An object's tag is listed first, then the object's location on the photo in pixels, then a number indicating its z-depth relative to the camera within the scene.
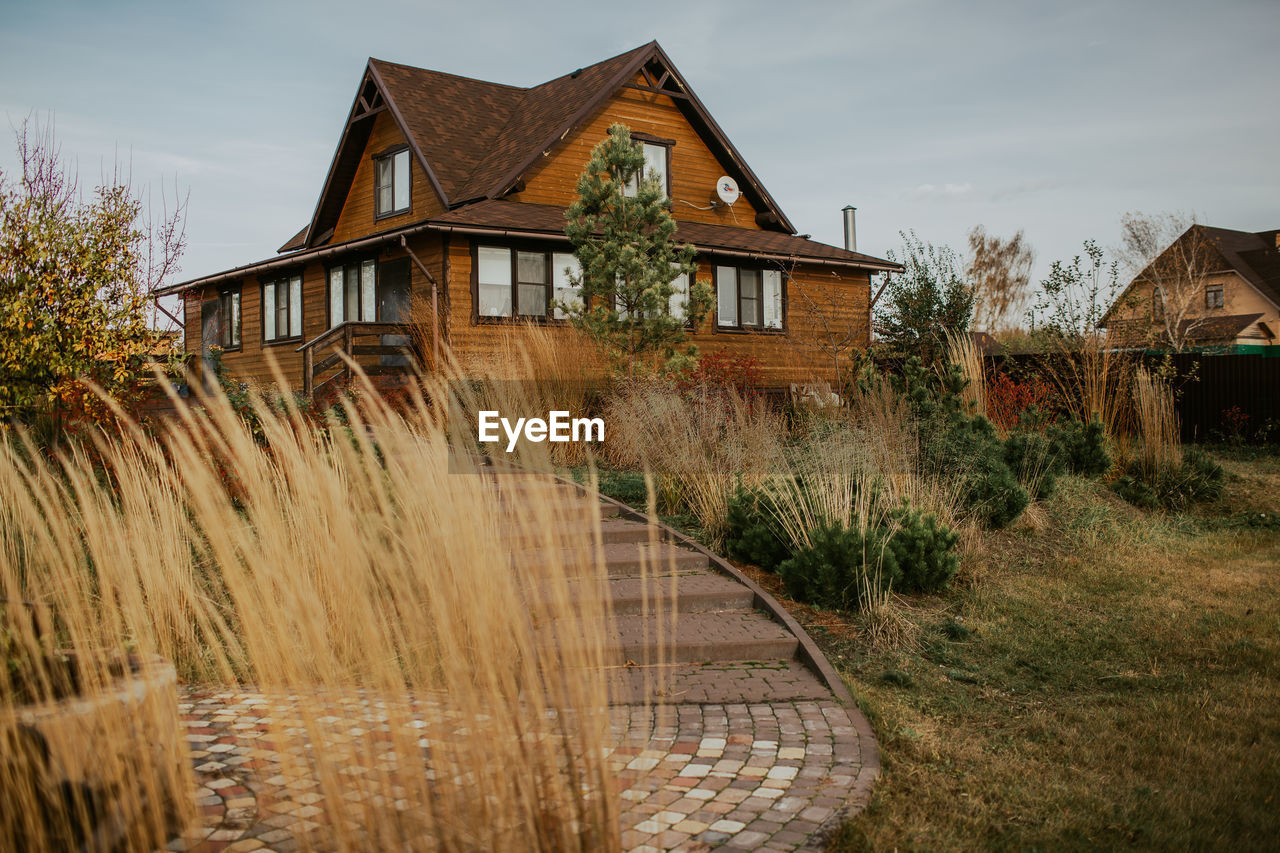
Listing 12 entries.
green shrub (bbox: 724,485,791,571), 7.16
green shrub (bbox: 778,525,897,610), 6.34
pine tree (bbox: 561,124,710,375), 14.73
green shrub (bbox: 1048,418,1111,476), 10.84
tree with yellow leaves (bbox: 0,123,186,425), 8.95
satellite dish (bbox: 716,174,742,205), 21.91
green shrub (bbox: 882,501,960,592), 6.61
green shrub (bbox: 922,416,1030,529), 8.42
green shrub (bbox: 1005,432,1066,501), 9.45
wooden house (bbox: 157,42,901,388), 17.89
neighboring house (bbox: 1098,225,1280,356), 35.78
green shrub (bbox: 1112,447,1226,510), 10.52
